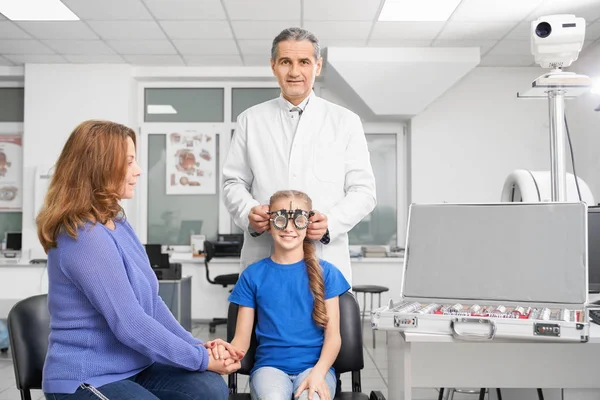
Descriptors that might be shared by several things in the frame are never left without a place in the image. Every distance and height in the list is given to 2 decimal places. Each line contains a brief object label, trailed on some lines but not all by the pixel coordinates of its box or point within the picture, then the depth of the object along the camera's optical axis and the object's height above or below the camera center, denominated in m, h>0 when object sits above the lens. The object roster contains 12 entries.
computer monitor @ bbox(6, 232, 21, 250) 6.18 -0.29
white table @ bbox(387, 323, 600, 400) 1.63 -0.43
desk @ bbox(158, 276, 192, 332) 4.67 -0.66
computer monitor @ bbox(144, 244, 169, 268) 4.72 -0.35
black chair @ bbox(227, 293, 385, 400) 1.70 -0.39
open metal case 1.42 -0.14
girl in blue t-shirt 1.62 -0.26
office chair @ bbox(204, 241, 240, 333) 5.59 -0.63
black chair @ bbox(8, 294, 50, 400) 1.57 -0.36
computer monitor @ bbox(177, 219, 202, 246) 6.48 -0.16
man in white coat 1.79 +0.20
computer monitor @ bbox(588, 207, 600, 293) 1.97 -0.10
